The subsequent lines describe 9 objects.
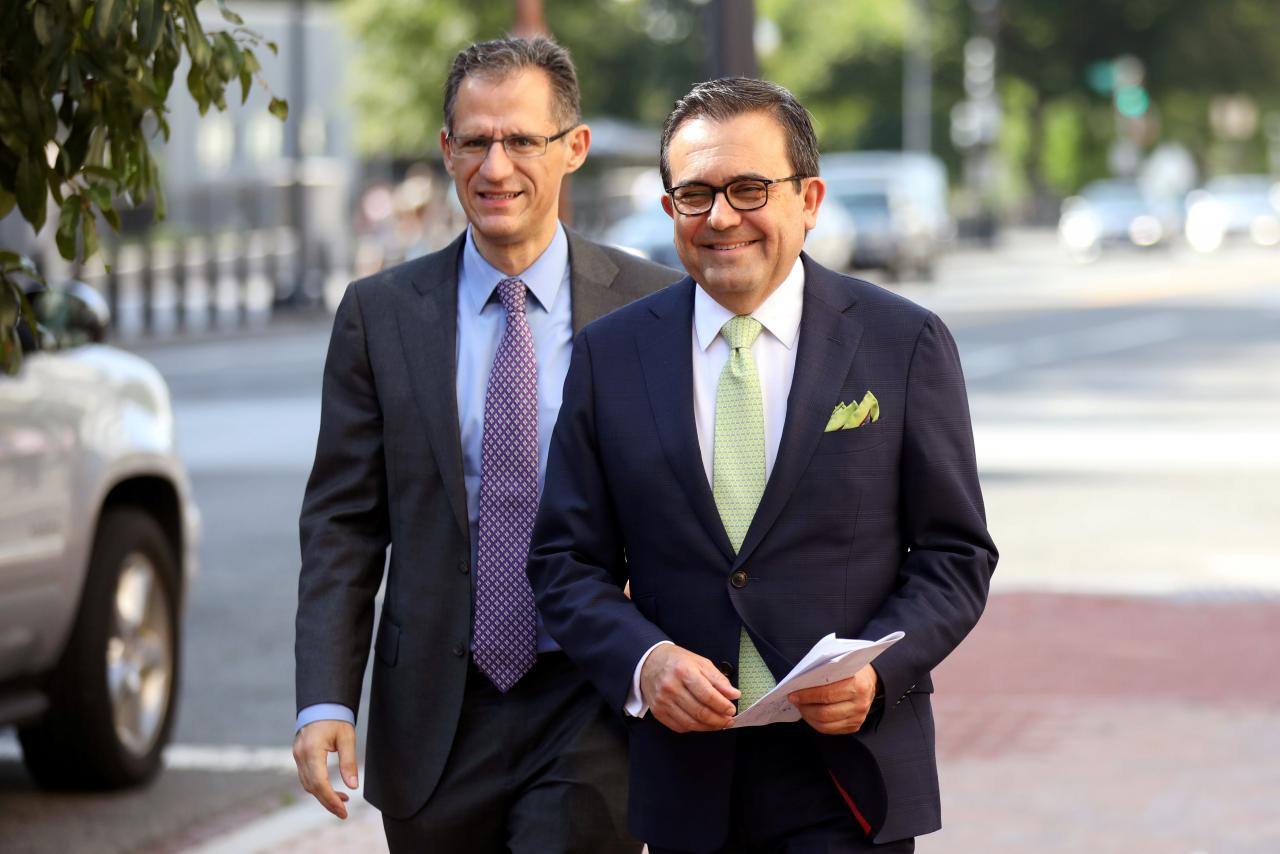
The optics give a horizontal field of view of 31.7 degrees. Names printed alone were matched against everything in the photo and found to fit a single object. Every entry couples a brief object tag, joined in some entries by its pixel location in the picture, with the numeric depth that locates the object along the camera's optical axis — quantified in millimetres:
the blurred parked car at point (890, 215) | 37656
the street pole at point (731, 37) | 12203
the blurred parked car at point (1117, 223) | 53469
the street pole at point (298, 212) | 31719
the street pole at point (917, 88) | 65062
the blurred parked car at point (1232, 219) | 62531
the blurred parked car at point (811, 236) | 26562
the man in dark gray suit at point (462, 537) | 3553
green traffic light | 72312
